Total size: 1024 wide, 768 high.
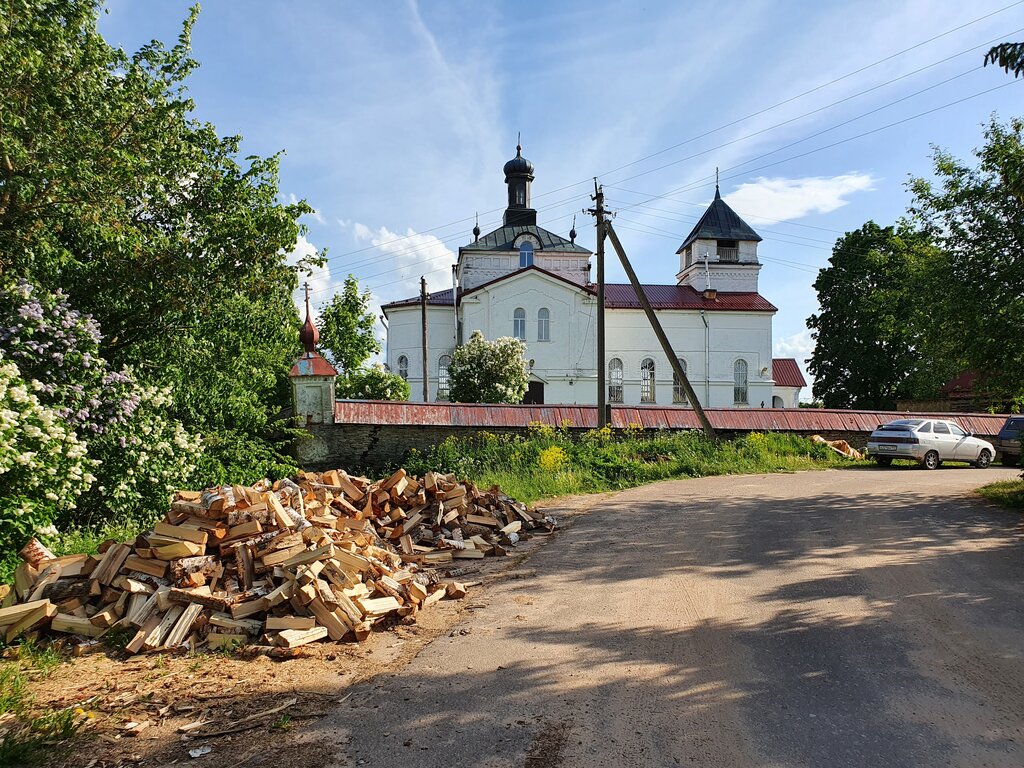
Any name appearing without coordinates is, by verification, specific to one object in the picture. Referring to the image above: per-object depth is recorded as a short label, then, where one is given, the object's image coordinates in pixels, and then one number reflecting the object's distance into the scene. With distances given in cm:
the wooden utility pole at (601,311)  1909
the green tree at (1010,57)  580
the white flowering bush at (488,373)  3284
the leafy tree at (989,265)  1169
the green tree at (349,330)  2680
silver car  1909
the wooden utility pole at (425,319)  3408
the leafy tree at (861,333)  3966
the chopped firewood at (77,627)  567
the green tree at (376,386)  3019
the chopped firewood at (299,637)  545
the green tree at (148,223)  888
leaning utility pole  1881
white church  4156
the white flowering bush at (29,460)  736
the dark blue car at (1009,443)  2023
